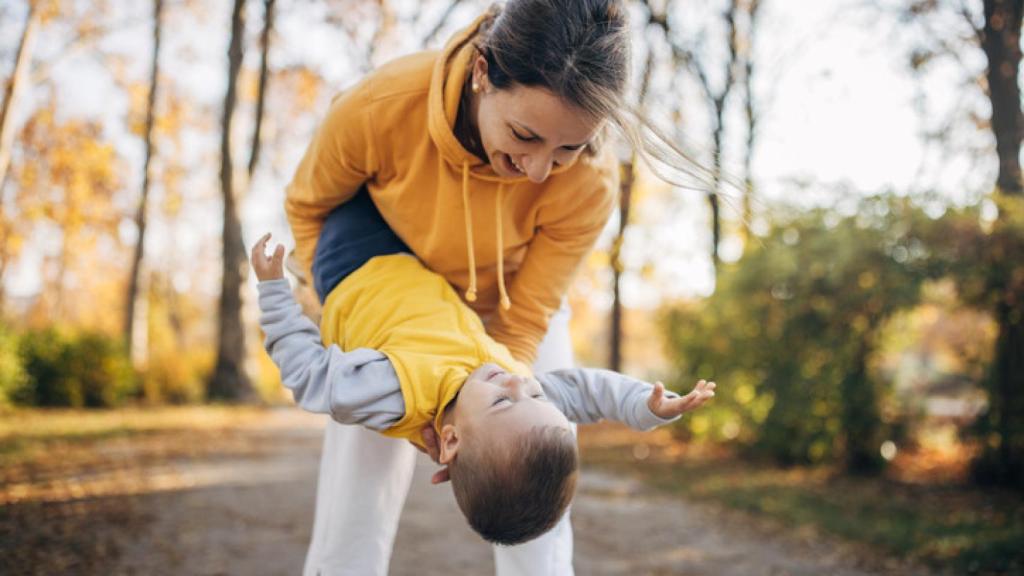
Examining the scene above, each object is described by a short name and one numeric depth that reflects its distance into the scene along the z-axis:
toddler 2.00
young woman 1.78
